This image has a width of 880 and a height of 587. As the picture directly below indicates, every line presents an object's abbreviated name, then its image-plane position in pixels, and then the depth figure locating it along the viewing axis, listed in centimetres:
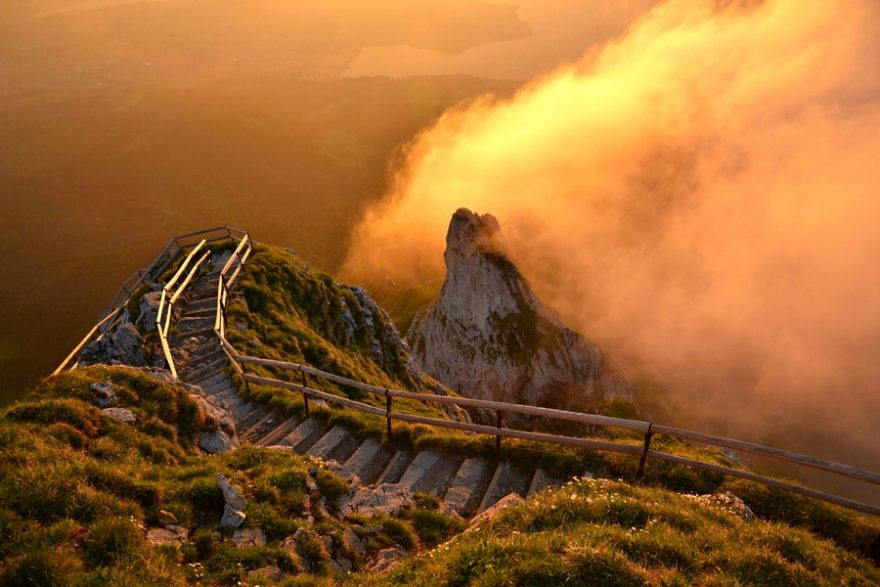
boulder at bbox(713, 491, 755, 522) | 905
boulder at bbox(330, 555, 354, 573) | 865
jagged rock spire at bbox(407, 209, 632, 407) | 6875
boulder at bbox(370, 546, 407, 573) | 890
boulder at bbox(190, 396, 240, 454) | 1266
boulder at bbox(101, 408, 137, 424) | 1111
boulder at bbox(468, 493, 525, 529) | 908
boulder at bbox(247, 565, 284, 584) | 770
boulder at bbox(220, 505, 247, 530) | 877
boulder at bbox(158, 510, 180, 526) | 852
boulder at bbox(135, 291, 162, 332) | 2308
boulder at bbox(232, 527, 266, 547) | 852
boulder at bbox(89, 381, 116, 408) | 1155
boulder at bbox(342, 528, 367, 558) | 909
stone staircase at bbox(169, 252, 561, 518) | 1116
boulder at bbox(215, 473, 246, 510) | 916
